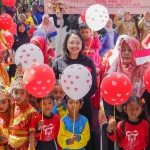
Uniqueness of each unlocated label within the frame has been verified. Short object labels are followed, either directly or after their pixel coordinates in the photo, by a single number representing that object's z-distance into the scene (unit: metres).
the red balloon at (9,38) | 4.96
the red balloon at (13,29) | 5.93
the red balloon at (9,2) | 7.60
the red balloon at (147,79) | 2.86
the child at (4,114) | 3.01
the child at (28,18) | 9.02
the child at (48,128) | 3.18
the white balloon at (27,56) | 3.57
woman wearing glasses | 3.51
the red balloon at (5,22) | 5.69
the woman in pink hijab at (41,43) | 4.73
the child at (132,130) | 3.02
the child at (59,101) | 3.52
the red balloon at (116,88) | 2.81
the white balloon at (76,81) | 3.09
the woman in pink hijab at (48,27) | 8.08
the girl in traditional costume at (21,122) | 2.99
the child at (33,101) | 3.41
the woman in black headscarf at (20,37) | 6.16
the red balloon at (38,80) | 2.91
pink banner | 9.21
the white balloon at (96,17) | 4.57
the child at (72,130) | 3.21
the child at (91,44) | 4.67
